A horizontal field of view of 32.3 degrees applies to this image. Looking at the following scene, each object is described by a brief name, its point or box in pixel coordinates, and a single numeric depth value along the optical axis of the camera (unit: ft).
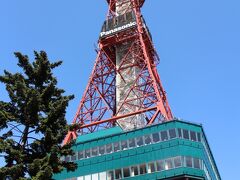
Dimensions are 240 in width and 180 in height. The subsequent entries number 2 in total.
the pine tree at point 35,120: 89.25
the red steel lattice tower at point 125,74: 197.67
